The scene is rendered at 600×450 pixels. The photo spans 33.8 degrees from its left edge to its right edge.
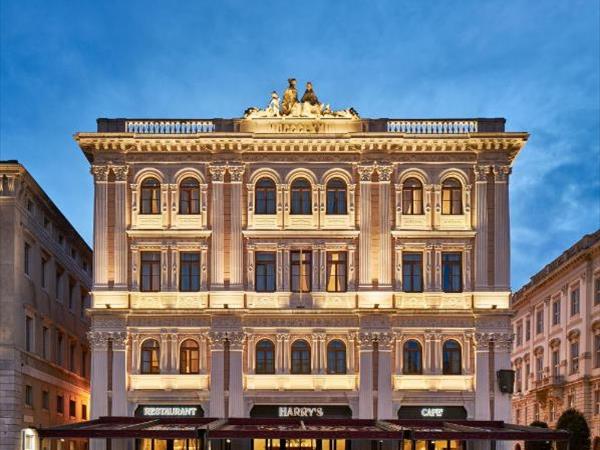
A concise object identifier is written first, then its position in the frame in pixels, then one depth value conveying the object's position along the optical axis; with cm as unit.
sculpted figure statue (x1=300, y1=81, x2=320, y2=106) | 5625
